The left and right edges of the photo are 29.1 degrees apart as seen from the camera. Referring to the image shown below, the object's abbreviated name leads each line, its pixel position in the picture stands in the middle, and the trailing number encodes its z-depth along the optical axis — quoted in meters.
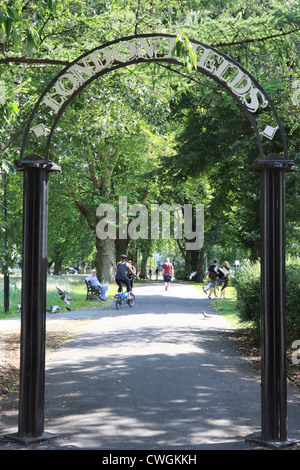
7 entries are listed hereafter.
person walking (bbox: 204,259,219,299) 26.78
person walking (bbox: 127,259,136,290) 21.67
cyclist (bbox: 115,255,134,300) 20.52
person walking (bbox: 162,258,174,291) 33.59
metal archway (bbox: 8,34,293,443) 5.79
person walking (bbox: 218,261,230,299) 26.88
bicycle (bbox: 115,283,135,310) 20.89
